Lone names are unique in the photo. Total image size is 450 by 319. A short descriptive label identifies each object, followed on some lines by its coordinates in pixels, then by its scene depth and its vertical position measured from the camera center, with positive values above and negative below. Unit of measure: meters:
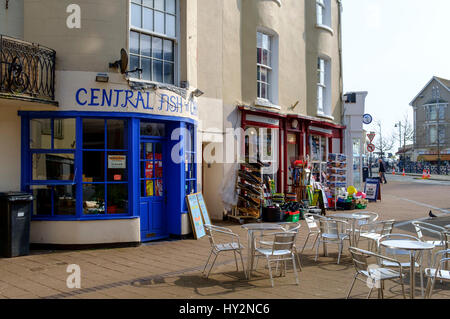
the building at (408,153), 68.65 +2.13
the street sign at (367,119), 20.75 +2.26
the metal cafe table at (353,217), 8.48 -1.10
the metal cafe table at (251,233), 6.89 -1.12
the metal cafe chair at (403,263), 6.05 -1.41
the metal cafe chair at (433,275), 5.34 -1.44
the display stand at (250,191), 12.94 -0.79
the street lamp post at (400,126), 58.94 +5.41
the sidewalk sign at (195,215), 10.22 -1.22
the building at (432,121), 59.12 +6.31
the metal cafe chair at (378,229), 7.86 -1.22
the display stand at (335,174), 17.02 -0.36
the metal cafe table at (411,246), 5.45 -1.09
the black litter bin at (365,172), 36.11 -0.63
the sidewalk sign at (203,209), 10.92 -1.13
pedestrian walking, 28.98 -0.29
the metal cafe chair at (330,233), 8.23 -1.36
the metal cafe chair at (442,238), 7.01 -1.23
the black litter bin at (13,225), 8.15 -1.14
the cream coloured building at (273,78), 12.64 +3.09
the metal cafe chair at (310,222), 8.70 -1.18
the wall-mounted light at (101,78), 8.96 +1.87
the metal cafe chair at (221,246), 6.96 -1.36
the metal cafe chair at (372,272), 5.24 -1.36
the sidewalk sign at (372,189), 19.67 -1.14
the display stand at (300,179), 14.99 -0.50
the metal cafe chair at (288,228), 7.12 -1.13
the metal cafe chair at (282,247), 6.49 -1.26
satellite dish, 8.80 +2.19
